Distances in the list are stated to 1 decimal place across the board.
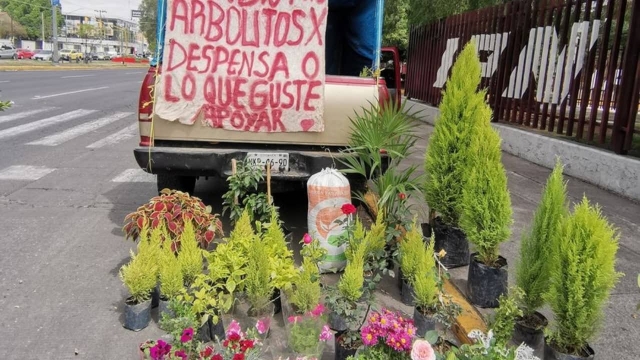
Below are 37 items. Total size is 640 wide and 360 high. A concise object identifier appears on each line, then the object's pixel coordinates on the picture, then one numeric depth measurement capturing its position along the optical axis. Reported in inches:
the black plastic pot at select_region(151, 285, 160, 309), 134.3
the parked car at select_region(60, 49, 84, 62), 2615.7
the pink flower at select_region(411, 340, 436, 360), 90.4
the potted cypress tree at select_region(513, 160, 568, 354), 115.0
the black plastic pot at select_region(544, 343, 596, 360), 101.0
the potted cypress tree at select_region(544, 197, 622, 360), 96.0
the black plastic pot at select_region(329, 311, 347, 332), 122.6
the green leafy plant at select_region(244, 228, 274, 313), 121.9
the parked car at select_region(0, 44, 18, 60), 2283.5
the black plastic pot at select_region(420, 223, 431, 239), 170.3
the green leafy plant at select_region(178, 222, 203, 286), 127.8
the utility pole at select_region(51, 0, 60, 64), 1643.7
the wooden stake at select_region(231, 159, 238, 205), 164.8
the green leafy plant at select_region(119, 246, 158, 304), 124.9
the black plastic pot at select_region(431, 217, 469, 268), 161.3
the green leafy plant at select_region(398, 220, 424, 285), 132.5
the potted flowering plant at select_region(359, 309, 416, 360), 96.8
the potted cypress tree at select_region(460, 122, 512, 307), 135.3
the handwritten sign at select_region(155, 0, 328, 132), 171.6
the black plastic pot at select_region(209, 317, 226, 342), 121.2
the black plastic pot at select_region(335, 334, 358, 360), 106.7
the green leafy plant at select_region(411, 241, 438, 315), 119.7
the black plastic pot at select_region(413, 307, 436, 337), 120.7
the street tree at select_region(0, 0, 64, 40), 4065.0
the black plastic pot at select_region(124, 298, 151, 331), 127.3
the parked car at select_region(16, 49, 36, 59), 2462.8
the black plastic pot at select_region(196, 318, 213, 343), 121.2
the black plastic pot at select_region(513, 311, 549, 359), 117.0
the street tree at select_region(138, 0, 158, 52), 3026.1
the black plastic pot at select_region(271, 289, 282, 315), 131.3
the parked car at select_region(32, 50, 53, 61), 2431.1
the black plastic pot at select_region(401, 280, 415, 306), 143.2
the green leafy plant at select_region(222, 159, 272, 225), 159.3
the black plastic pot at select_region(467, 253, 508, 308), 137.6
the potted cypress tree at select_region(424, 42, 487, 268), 155.5
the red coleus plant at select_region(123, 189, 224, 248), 138.7
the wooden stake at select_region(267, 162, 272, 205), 159.8
